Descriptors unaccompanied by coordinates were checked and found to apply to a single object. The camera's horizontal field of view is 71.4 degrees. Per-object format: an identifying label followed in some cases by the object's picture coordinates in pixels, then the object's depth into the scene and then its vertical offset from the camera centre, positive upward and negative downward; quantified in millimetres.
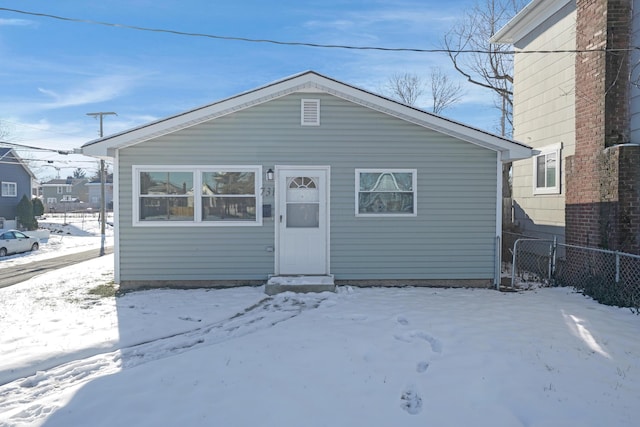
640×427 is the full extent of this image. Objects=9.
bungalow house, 8320 +270
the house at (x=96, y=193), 67000 +2269
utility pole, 25050 +1282
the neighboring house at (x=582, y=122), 7648 +1778
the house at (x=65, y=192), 69200 +2524
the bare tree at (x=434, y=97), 25734 +6616
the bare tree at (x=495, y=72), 19859 +6433
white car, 19094 -1618
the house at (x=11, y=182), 28469 +1620
